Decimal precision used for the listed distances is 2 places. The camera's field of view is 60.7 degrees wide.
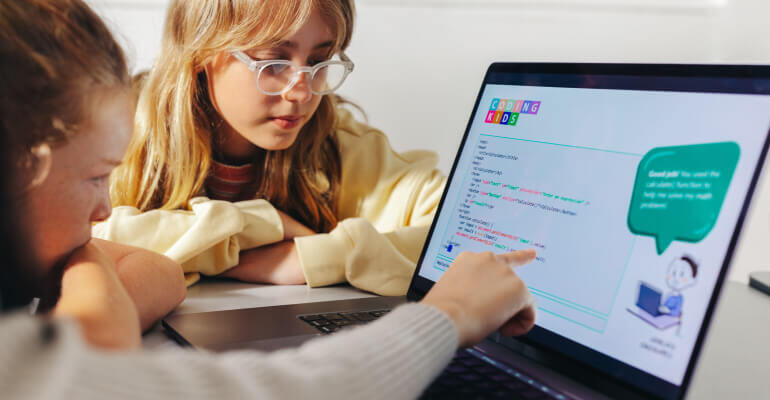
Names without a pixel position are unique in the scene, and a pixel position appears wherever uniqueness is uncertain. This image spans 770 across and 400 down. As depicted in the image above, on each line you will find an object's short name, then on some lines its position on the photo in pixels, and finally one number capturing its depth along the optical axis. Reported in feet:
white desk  1.75
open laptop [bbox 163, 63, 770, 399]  1.49
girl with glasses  2.69
